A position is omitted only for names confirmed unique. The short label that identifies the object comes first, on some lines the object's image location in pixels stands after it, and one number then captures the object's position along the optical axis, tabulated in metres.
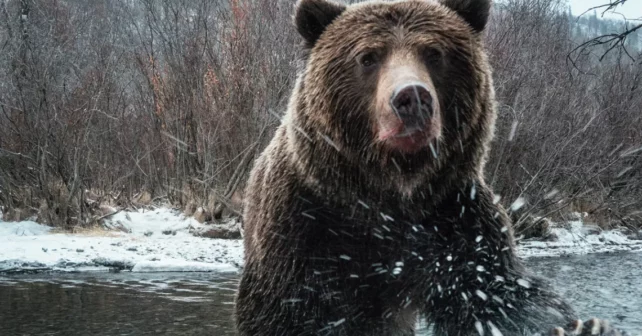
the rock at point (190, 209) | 13.98
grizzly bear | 3.00
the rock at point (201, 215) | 13.64
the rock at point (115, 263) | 9.47
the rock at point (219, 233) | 12.77
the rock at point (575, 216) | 16.48
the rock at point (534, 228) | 13.65
